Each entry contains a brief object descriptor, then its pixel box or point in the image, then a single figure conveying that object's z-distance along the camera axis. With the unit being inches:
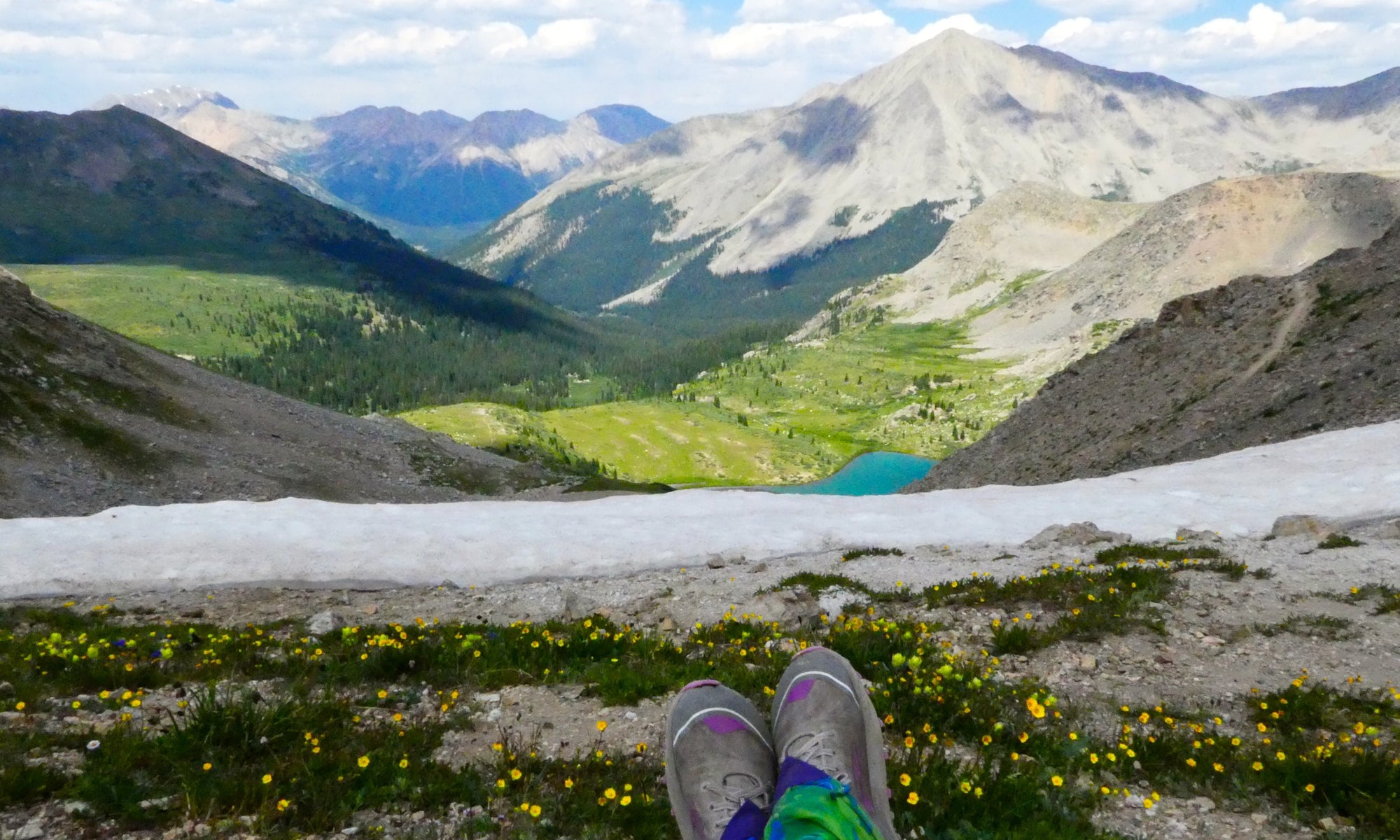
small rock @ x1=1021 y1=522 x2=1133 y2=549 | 660.7
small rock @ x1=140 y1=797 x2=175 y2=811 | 215.5
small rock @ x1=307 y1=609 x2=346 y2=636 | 439.5
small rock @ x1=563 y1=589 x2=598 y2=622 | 502.9
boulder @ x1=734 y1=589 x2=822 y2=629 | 457.4
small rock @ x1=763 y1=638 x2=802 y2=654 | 377.4
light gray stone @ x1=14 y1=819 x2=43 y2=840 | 199.5
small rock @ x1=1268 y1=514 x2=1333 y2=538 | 627.5
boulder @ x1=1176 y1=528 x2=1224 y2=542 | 648.4
